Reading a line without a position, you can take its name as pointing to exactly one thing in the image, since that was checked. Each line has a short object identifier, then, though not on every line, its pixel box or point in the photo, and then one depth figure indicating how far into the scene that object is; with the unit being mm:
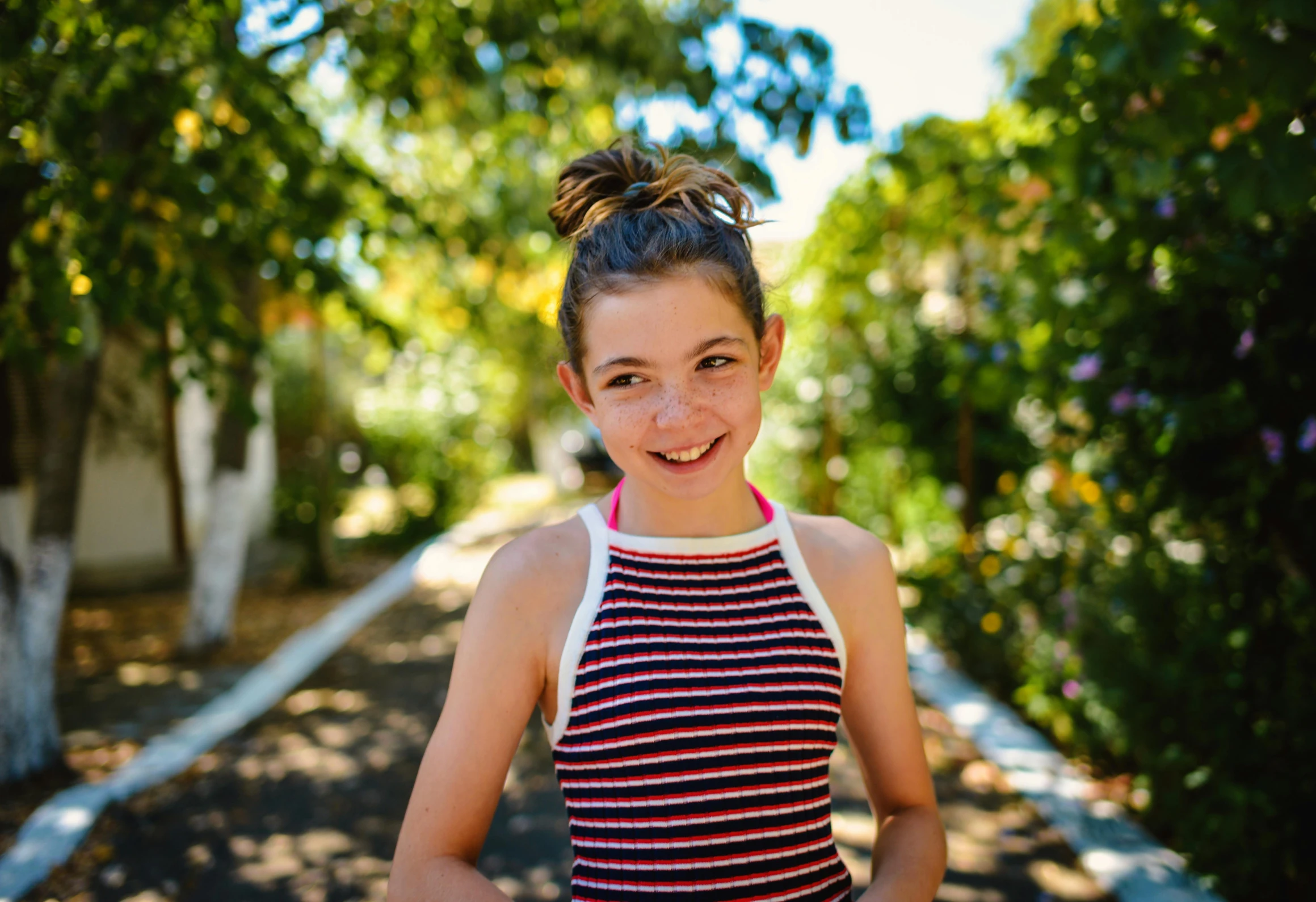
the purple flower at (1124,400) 3363
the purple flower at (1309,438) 2680
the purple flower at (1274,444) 2888
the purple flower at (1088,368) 3502
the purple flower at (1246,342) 2938
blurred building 10078
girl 1334
